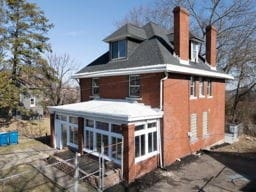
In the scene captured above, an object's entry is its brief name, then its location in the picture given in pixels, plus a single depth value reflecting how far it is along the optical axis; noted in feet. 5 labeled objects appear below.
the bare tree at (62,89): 119.24
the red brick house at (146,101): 43.24
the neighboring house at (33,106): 120.49
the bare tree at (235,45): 100.58
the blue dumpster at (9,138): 64.69
